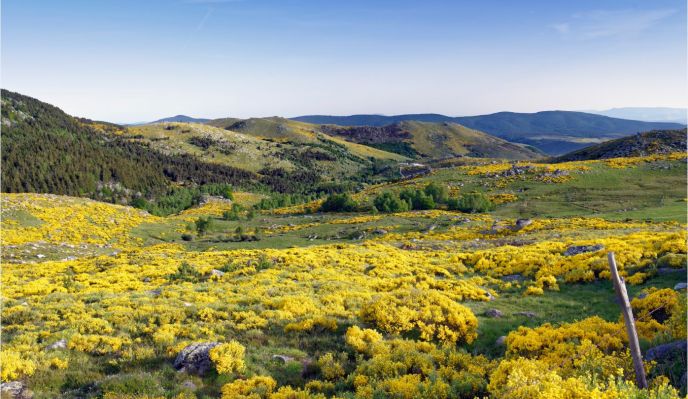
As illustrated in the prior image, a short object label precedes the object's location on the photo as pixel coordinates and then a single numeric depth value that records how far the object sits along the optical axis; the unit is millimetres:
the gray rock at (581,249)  26797
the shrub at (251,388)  10181
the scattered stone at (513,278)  24416
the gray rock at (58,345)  12841
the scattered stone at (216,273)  27234
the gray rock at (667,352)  9898
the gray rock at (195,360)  11648
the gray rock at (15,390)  9916
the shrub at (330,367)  11687
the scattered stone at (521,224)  47750
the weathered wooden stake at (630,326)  7930
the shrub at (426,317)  14812
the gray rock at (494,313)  17505
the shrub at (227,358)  11500
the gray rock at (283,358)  12716
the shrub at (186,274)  26158
